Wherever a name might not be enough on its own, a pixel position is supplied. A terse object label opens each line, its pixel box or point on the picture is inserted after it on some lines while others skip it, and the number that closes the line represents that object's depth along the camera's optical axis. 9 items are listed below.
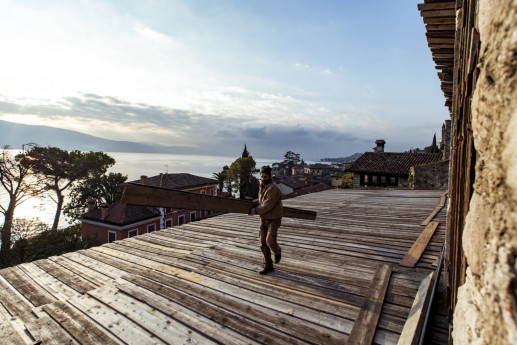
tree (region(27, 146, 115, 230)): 25.42
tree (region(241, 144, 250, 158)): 56.96
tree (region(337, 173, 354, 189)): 31.94
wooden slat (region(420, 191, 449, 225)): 6.16
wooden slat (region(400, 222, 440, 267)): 3.85
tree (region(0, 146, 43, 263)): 21.42
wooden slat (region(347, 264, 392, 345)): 2.30
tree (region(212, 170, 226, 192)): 49.36
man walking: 3.61
